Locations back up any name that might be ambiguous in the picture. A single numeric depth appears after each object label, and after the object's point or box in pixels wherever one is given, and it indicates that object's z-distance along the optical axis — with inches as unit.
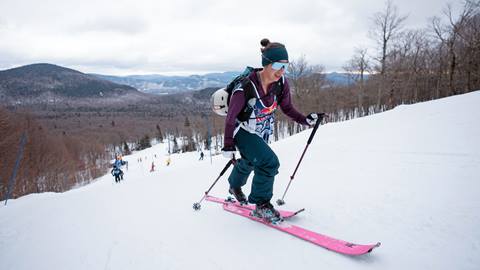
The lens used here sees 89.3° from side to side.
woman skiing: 112.0
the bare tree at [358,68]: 1059.9
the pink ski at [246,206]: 122.6
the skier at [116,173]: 822.5
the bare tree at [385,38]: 876.6
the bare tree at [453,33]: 816.4
